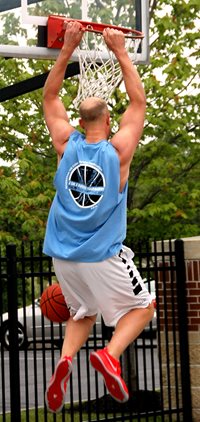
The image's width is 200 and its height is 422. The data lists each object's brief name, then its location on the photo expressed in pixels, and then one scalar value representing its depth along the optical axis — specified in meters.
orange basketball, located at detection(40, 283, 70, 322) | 7.07
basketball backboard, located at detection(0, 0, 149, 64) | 9.96
